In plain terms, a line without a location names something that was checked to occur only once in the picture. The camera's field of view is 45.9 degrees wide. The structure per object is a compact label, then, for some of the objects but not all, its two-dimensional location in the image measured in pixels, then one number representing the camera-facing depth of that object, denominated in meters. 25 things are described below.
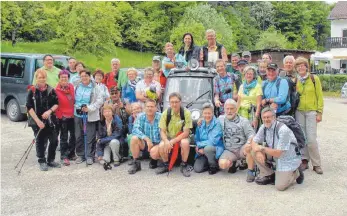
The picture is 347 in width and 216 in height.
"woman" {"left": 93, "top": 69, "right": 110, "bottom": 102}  8.28
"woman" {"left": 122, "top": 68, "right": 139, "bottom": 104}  8.93
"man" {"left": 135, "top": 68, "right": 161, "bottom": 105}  8.52
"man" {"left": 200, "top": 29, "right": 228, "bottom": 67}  9.22
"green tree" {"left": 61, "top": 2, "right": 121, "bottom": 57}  24.39
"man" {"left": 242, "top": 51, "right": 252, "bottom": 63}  9.15
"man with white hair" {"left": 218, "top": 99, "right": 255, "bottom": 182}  7.11
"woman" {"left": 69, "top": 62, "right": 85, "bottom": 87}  8.68
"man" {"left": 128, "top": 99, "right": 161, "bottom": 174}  7.43
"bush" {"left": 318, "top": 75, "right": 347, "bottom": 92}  26.62
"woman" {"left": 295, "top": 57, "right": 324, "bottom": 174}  7.25
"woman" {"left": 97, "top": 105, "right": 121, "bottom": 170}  7.99
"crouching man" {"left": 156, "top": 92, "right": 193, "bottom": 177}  7.23
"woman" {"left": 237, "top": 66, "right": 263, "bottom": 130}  7.50
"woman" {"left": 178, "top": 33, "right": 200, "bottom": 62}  9.34
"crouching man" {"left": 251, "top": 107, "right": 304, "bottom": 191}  6.29
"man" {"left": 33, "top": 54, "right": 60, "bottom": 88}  9.12
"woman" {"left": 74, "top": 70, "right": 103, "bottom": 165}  8.05
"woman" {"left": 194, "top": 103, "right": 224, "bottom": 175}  7.22
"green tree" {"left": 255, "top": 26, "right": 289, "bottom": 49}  50.82
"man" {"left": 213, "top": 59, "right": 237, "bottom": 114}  8.31
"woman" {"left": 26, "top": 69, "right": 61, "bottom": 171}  7.50
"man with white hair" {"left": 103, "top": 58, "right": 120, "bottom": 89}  9.55
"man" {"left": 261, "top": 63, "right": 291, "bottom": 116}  7.06
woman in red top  7.94
